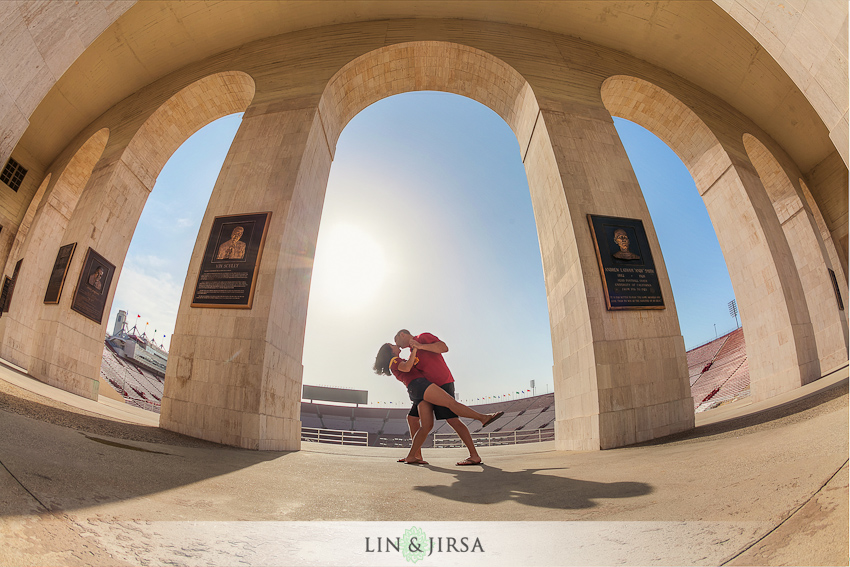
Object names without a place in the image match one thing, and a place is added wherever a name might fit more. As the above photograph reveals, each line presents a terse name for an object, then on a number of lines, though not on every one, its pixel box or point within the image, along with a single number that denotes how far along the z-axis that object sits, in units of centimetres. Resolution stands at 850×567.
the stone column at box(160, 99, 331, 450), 645
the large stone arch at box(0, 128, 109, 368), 1070
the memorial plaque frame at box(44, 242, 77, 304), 987
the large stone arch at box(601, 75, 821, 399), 948
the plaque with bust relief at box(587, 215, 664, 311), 743
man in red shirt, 405
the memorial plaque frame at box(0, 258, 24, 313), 1119
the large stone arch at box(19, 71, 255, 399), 952
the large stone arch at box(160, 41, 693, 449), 657
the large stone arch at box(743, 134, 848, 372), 1034
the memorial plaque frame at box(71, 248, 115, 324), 1011
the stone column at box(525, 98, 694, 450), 670
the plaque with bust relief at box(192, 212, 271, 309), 720
